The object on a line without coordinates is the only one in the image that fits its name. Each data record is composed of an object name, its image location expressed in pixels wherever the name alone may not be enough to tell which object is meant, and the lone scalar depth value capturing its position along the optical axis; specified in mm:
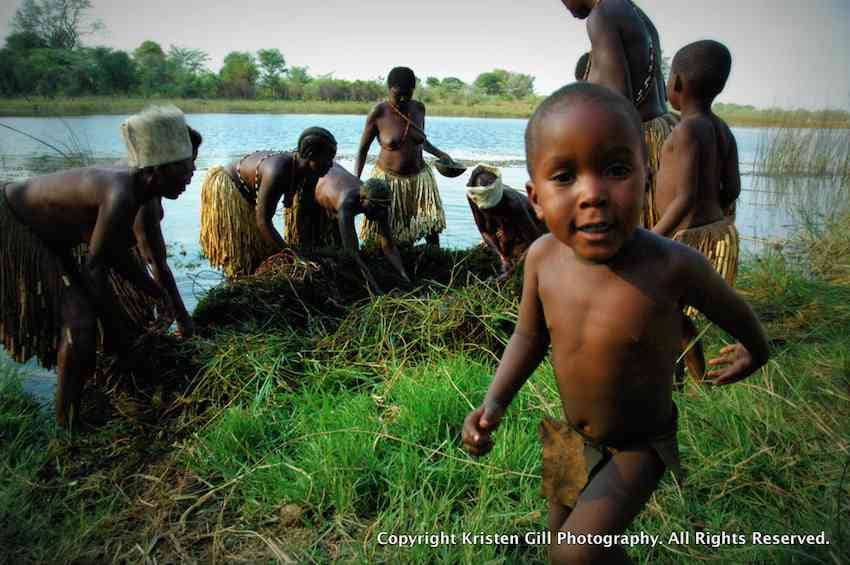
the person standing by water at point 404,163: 5832
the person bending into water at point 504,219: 4859
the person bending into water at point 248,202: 4977
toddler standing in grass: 1254
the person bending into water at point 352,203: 4805
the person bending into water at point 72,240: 2836
